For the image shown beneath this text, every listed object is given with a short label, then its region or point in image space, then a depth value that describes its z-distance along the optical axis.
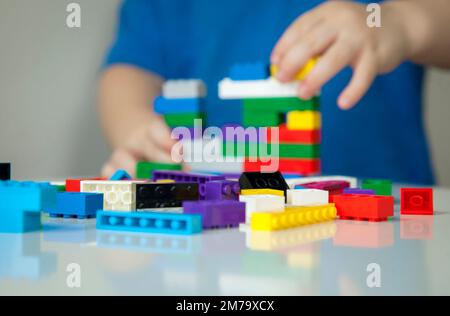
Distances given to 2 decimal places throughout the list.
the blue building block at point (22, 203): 0.55
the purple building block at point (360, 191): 0.64
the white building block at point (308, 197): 0.60
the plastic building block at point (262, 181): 0.62
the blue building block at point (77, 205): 0.60
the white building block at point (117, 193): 0.60
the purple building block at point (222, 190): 0.62
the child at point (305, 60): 0.79
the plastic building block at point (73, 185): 0.63
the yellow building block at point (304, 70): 0.78
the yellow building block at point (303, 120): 0.78
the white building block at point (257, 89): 0.78
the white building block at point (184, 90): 0.84
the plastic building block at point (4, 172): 0.61
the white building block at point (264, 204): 0.57
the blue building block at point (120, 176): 0.65
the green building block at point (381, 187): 0.68
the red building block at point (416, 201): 0.63
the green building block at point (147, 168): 0.82
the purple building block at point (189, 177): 0.64
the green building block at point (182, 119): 0.84
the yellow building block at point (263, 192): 0.61
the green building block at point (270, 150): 0.77
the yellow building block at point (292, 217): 0.56
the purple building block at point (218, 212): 0.56
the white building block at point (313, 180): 0.67
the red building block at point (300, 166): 0.78
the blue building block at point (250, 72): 0.79
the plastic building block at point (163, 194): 0.60
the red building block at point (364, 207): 0.60
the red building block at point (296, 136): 0.78
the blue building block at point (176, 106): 0.84
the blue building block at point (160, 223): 0.55
